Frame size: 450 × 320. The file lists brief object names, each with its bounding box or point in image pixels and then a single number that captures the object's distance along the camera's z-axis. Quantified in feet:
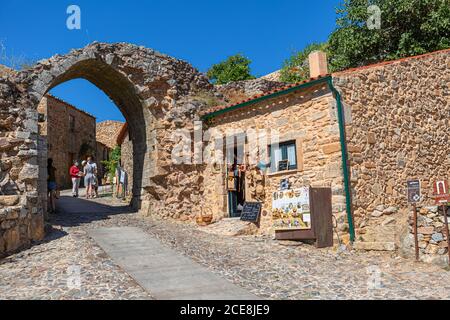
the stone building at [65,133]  74.13
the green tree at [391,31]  44.55
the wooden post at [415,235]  23.03
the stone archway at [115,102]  29.58
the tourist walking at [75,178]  50.11
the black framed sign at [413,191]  23.22
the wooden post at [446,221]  21.81
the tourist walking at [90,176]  49.70
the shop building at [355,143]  27.22
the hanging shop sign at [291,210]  26.78
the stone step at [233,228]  30.85
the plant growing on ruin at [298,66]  64.80
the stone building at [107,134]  103.91
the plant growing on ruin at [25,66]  32.35
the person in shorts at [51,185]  36.45
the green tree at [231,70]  84.58
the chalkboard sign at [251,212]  31.68
